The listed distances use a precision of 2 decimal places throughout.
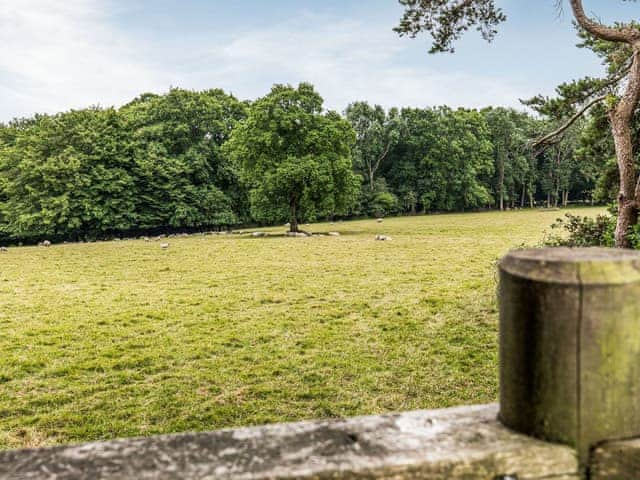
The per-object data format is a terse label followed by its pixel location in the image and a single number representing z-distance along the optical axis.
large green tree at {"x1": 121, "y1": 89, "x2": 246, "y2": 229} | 41.00
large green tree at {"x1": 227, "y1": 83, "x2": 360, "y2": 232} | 30.00
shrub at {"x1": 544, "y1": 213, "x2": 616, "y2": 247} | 7.64
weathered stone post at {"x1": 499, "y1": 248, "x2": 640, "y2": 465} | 1.16
